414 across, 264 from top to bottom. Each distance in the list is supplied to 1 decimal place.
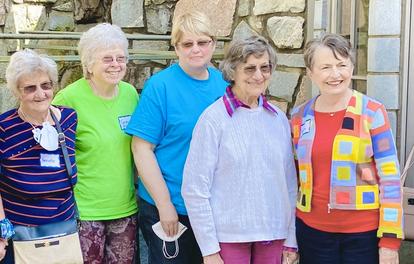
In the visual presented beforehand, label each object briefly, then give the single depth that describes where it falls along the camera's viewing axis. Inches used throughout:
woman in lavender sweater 94.3
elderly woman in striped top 94.8
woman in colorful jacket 92.3
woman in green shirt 102.9
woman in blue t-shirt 100.2
